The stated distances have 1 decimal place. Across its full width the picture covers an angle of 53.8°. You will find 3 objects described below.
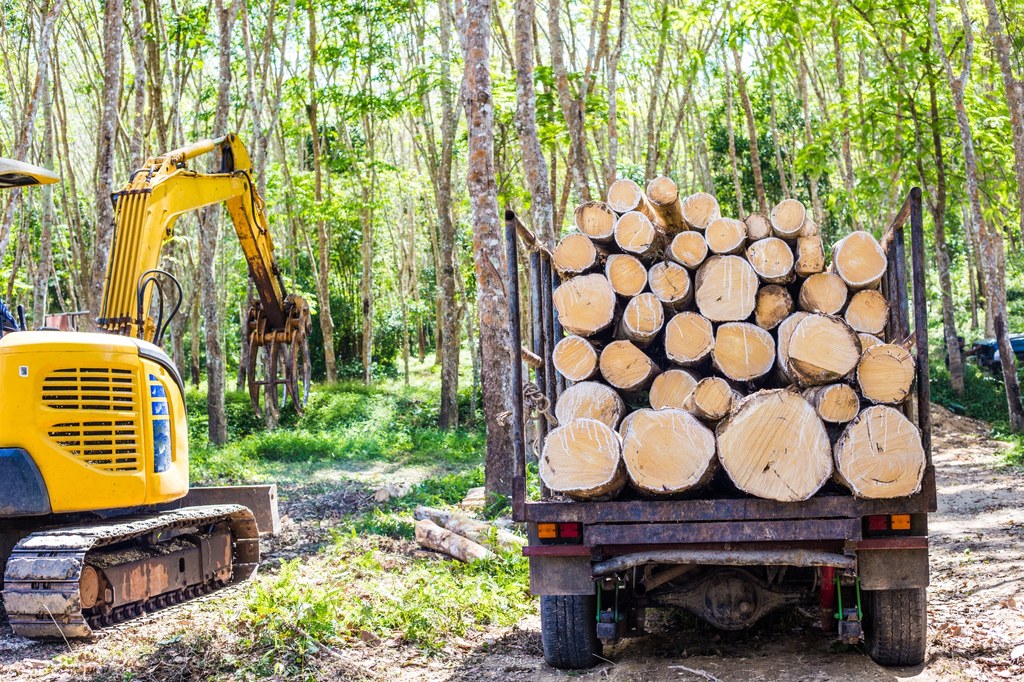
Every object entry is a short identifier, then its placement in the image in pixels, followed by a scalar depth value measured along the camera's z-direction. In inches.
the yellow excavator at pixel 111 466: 248.1
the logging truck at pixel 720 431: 201.3
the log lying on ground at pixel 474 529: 337.4
